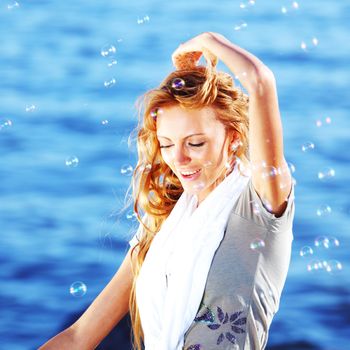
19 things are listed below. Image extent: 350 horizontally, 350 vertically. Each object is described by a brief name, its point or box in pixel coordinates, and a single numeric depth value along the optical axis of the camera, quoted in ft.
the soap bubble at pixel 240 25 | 18.08
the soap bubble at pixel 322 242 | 17.48
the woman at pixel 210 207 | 16.16
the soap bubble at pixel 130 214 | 17.61
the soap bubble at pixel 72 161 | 18.89
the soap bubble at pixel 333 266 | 17.33
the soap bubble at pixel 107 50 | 18.49
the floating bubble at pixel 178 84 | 16.57
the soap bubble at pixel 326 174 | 17.78
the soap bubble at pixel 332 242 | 17.48
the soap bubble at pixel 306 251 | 17.66
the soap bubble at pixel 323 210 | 17.75
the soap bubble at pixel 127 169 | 18.10
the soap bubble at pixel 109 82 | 18.59
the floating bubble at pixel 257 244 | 16.23
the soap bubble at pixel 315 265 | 17.35
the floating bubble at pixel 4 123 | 19.24
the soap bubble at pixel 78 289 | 17.90
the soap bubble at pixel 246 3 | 17.57
